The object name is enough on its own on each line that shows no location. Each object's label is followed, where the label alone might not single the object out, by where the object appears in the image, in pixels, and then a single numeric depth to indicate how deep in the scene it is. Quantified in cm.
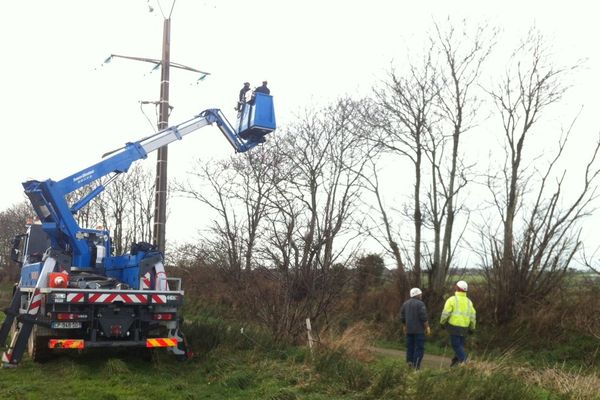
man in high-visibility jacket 1075
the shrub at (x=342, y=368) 800
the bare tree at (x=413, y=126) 2144
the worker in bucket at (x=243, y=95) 1359
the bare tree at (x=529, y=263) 1645
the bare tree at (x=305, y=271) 1173
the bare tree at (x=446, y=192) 2048
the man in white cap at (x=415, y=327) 1078
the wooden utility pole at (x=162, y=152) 1606
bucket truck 1037
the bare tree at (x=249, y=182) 2708
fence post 1027
